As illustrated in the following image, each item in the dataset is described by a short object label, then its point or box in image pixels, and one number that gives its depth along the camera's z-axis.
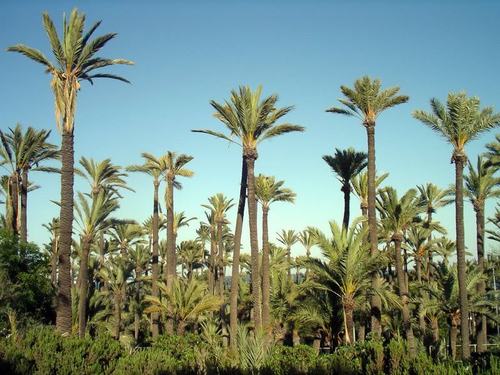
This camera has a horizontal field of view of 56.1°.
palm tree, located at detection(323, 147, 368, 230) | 25.95
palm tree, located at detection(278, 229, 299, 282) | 63.62
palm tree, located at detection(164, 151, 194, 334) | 29.47
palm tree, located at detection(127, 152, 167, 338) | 30.39
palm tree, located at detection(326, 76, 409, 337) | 22.14
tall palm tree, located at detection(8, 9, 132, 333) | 15.30
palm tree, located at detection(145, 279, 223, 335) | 25.72
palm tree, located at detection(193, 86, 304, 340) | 21.70
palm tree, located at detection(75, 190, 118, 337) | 26.67
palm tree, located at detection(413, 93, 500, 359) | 20.34
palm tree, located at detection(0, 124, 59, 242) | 27.25
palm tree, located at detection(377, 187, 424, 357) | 26.88
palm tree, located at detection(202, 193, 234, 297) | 43.68
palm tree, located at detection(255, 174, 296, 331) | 31.29
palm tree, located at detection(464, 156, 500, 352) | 28.94
